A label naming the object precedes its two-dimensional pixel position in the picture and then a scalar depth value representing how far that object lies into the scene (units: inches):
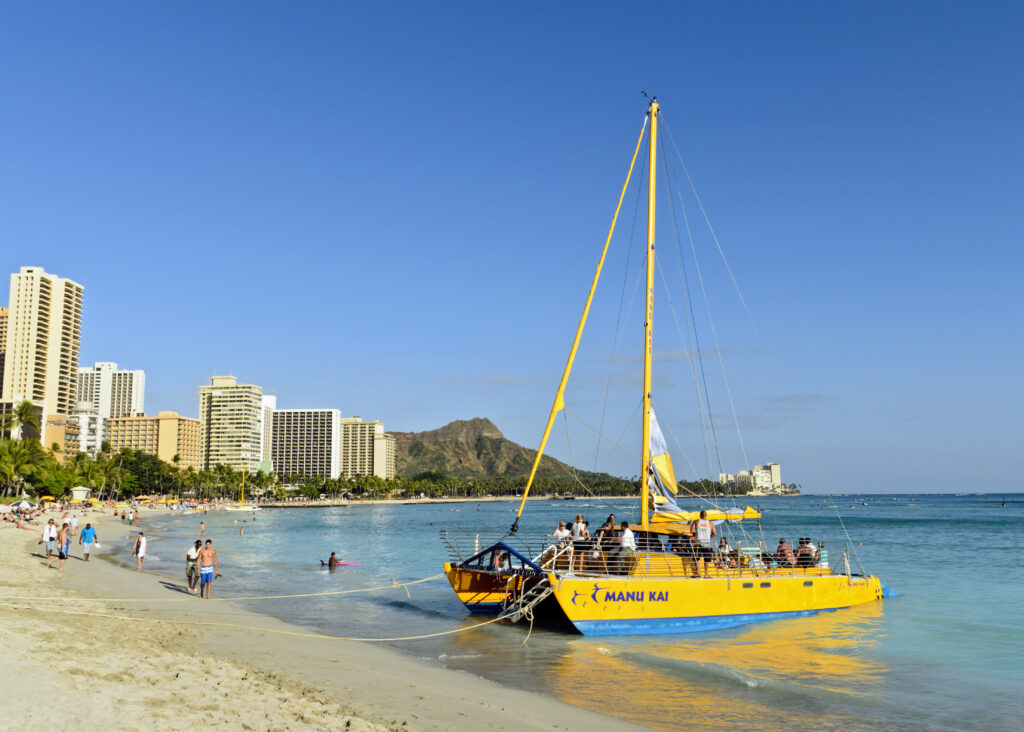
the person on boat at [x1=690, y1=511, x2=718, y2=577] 742.4
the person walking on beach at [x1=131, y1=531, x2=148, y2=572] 1218.6
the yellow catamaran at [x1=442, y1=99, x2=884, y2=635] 668.1
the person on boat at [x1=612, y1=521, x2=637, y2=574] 689.0
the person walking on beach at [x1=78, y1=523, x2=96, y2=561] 1267.2
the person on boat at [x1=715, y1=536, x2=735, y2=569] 751.1
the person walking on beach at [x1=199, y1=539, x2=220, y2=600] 880.3
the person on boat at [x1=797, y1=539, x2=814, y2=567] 836.6
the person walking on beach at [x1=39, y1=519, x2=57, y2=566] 1168.2
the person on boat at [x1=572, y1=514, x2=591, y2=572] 687.7
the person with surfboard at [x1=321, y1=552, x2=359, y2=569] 1446.0
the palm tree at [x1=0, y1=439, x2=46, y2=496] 3287.4
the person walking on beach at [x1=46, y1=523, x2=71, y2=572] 1085.3
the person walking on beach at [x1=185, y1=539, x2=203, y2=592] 939.1
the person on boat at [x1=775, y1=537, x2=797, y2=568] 822.5
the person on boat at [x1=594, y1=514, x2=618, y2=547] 719.7
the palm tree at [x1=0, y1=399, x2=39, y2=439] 3309.5
